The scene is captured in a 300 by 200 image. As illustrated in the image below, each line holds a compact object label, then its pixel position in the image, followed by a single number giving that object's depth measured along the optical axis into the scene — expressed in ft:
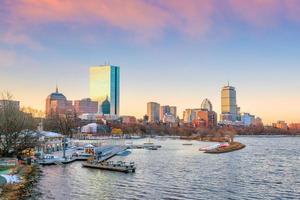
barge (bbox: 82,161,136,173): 199.72
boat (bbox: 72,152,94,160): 263.06
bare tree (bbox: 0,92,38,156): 201.05
